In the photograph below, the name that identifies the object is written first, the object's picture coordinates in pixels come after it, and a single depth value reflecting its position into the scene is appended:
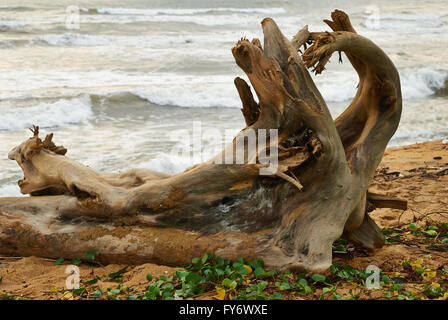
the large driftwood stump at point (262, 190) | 3.71
